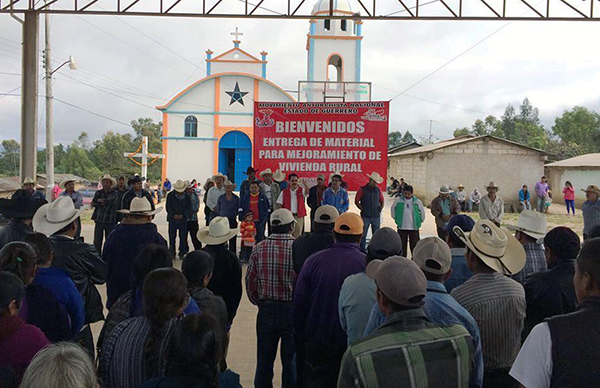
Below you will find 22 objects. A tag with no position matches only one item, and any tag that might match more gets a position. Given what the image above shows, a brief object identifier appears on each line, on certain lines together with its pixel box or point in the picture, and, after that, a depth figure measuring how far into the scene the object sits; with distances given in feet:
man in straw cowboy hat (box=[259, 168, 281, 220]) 32.12
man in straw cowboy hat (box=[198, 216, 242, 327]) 12.96
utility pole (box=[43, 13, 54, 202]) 50.24
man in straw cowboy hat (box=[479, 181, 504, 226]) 29.40
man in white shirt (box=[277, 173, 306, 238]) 32.42
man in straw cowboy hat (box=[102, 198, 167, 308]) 14.42
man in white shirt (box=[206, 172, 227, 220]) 31.91
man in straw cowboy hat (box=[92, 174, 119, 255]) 28.76
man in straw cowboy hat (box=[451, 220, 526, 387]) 9.23
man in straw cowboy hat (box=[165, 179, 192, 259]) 31.12
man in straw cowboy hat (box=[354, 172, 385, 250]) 32.30
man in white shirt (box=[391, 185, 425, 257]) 30.35
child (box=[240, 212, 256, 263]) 30.12
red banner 35.55
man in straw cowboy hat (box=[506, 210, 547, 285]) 13.98
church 102.58
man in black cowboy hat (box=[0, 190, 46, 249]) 16.78
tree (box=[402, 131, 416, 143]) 341.08
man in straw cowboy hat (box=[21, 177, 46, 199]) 29.10
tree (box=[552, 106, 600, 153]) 183.75
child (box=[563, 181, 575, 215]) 72.54
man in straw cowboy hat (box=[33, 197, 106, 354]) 12.01
